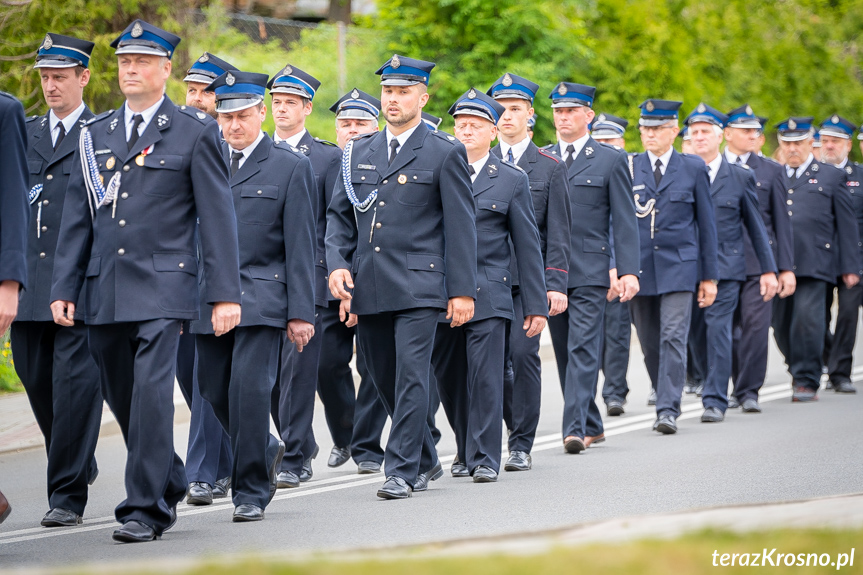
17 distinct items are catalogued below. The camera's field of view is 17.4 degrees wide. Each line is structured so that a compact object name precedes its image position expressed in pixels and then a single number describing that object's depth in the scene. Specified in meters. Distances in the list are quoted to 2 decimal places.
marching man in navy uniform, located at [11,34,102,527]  14.82
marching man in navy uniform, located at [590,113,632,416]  25.43
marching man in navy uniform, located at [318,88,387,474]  19.22
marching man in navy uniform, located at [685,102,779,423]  24.18
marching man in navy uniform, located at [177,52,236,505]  16.56
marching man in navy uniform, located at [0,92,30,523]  12.48
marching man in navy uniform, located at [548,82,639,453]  20.35
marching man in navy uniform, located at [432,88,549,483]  17.34
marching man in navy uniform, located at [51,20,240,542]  13.48
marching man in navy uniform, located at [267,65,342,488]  18.35
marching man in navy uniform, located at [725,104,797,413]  25.04
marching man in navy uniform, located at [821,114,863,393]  27.98
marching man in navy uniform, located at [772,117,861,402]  27.52
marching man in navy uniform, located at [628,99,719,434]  22.89
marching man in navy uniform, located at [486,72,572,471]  18.73
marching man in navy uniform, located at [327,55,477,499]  15.81
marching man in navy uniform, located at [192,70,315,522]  14.51
